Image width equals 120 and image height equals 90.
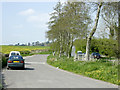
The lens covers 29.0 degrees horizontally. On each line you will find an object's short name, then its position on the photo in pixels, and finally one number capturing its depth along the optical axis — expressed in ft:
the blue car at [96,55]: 172.76
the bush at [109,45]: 77.36
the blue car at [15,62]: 75.00
